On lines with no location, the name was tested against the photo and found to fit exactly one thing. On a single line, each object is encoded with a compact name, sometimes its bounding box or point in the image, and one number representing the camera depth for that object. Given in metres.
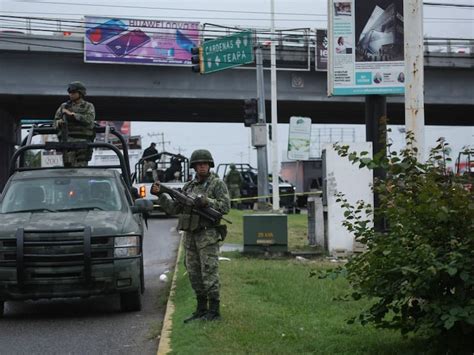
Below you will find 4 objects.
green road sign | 26.84
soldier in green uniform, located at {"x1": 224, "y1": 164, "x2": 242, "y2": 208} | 39.09
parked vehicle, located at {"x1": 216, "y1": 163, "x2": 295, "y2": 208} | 37.59
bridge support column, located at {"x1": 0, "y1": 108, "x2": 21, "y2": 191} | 41.69
